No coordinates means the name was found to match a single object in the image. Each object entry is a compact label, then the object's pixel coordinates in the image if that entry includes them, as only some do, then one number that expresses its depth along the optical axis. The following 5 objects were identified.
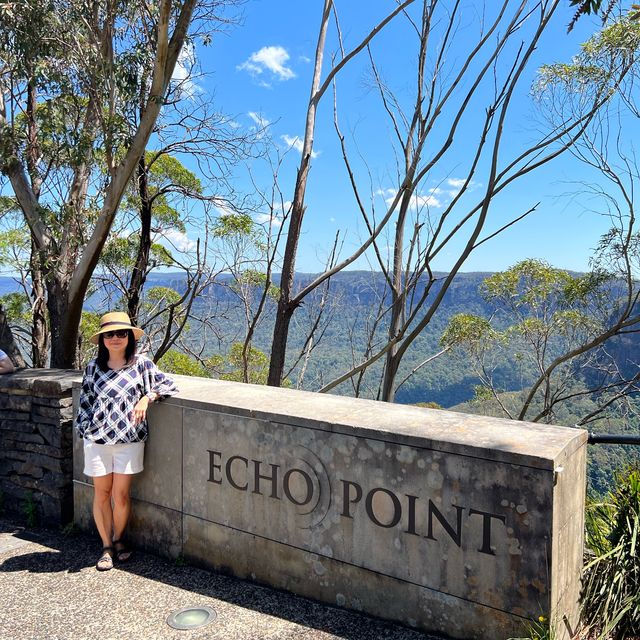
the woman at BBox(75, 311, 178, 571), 3.34
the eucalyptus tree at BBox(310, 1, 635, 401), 6.87
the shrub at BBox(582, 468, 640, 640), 2.65
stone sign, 2.37
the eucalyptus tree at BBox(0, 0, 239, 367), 6.71
